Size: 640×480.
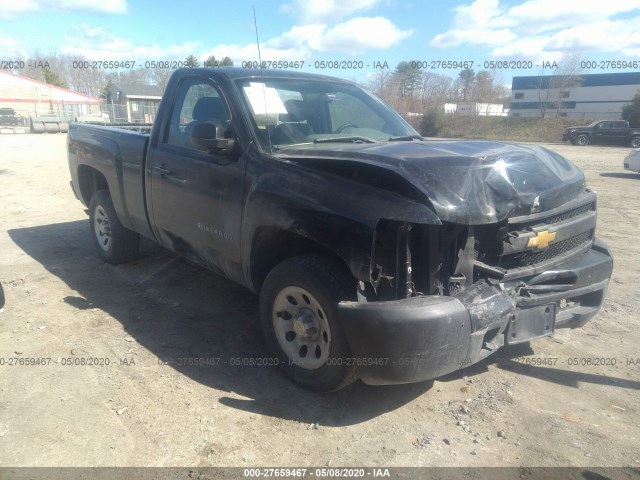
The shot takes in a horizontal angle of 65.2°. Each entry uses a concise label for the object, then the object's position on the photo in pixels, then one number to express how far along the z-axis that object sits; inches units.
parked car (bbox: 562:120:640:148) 1164.5
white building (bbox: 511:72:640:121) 1932.8
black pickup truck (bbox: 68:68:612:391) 105.1
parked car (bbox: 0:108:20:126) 1491.1
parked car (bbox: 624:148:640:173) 570.6
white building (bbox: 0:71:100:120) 2089.1
